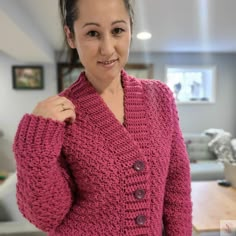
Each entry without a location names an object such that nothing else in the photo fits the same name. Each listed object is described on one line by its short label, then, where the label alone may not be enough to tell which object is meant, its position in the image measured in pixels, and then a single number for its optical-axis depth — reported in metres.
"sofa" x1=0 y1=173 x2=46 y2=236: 1.45
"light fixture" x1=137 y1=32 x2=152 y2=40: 2.91
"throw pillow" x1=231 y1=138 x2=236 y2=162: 3.55
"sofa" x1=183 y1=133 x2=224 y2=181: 3.50
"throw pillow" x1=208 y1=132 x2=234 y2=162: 3.59
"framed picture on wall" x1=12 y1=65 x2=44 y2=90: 4.07
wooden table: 1.25
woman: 0.49
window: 4.43
